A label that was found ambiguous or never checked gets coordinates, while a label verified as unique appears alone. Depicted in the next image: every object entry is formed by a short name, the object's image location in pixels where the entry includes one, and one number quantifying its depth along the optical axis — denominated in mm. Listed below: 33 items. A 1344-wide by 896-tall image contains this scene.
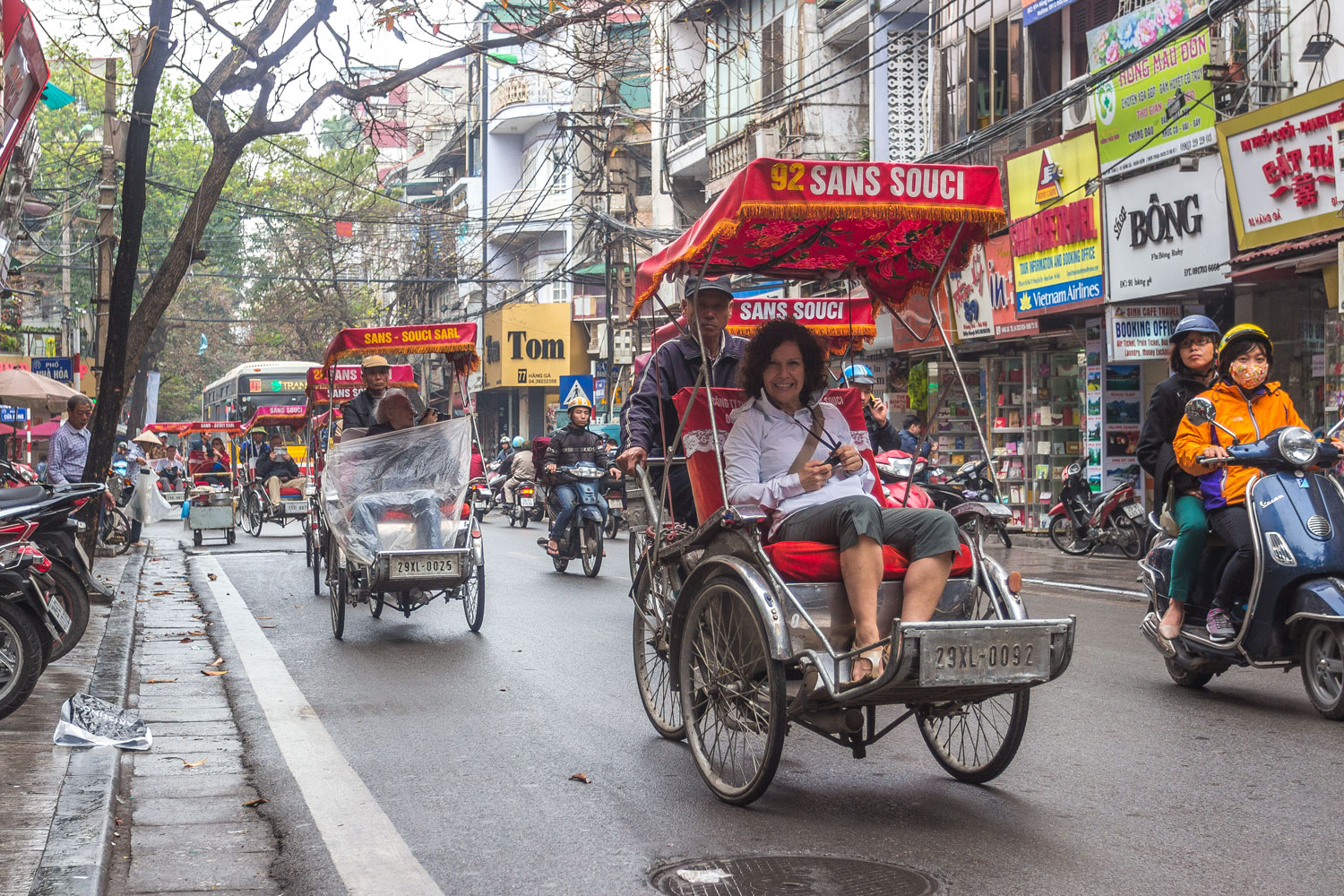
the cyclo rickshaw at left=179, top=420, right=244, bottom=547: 21578
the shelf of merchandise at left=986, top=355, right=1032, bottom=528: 22234
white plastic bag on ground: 6176
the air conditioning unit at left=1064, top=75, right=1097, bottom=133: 19891
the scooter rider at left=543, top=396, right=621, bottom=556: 15781
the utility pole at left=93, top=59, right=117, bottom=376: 18670
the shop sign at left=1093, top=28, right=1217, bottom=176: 16750
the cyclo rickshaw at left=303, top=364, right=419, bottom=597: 13711
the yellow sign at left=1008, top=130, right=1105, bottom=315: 19234
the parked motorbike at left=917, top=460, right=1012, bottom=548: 15125
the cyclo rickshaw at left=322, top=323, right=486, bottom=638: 10203
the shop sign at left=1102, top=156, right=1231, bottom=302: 16703
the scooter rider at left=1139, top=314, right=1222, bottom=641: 7344
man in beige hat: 12328
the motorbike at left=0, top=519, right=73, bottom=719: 6918
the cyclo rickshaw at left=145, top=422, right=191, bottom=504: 30484
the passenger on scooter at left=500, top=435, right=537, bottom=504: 24938
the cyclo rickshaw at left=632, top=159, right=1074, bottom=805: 4781
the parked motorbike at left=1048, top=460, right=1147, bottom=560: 17031
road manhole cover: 4180
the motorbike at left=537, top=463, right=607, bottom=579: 15633
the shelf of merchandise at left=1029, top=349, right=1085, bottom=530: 21578
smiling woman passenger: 5039
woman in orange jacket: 7083
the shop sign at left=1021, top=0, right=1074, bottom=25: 19531
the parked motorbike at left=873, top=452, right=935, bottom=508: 12617
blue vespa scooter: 6637
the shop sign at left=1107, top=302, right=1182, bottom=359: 18094
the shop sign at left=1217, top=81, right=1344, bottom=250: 14320
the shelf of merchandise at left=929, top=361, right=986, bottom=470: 24078
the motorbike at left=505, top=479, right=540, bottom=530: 27141
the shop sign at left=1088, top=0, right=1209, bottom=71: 17125
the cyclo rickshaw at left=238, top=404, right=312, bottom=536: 23292
